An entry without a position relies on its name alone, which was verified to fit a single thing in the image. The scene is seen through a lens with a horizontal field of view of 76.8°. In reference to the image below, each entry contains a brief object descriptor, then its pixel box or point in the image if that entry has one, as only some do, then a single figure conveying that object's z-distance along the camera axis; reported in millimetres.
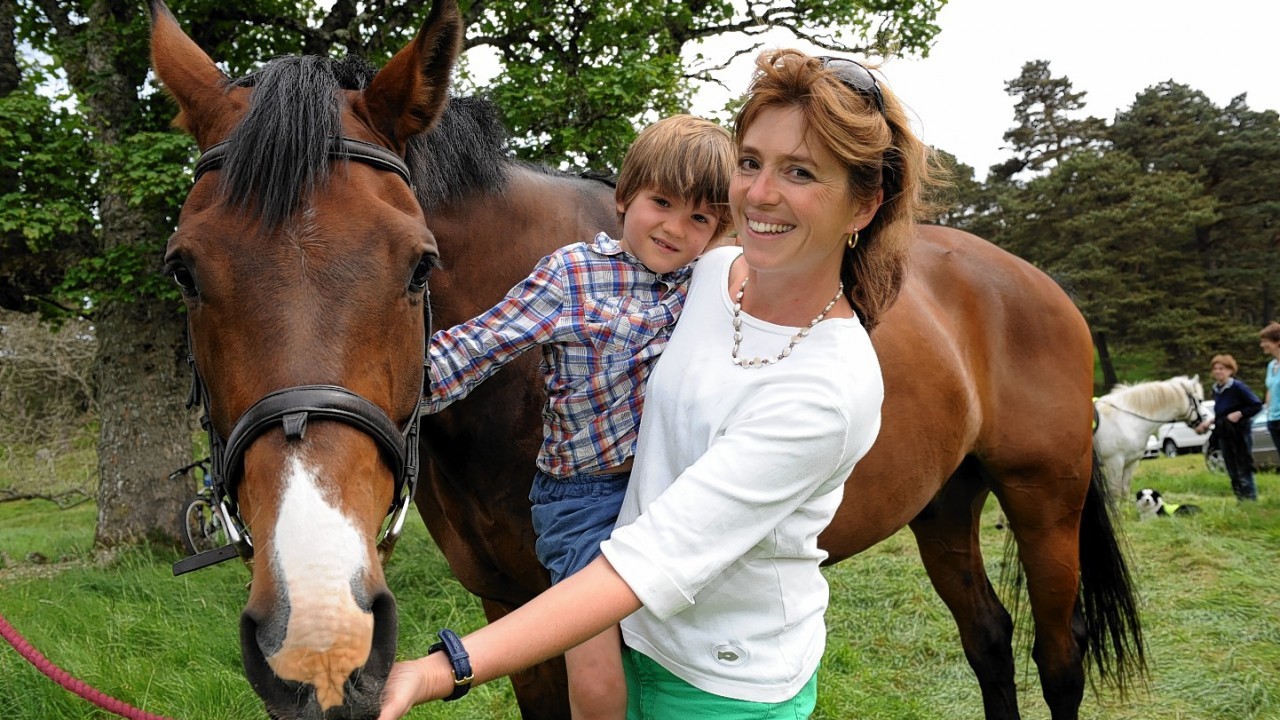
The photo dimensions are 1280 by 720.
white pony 10742
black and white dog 8586
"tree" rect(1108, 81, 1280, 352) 31547
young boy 1697
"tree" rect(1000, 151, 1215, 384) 30859
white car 20203
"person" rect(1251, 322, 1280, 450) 9260
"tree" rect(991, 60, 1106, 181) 37281
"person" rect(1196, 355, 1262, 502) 9570
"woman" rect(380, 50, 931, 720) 1218
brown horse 1097
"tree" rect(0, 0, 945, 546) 5727
